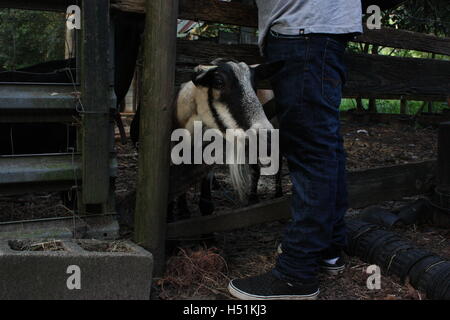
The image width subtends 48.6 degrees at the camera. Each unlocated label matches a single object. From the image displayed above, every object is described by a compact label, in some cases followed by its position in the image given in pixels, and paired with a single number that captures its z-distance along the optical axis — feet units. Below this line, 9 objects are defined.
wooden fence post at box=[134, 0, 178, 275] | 9.16
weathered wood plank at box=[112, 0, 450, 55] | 11.12
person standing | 9.08
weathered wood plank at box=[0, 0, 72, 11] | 9.41
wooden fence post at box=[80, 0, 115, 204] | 9.19
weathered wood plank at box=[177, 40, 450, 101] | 11.74
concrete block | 7.84
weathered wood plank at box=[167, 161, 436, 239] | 11.37
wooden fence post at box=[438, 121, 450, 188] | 13.58
